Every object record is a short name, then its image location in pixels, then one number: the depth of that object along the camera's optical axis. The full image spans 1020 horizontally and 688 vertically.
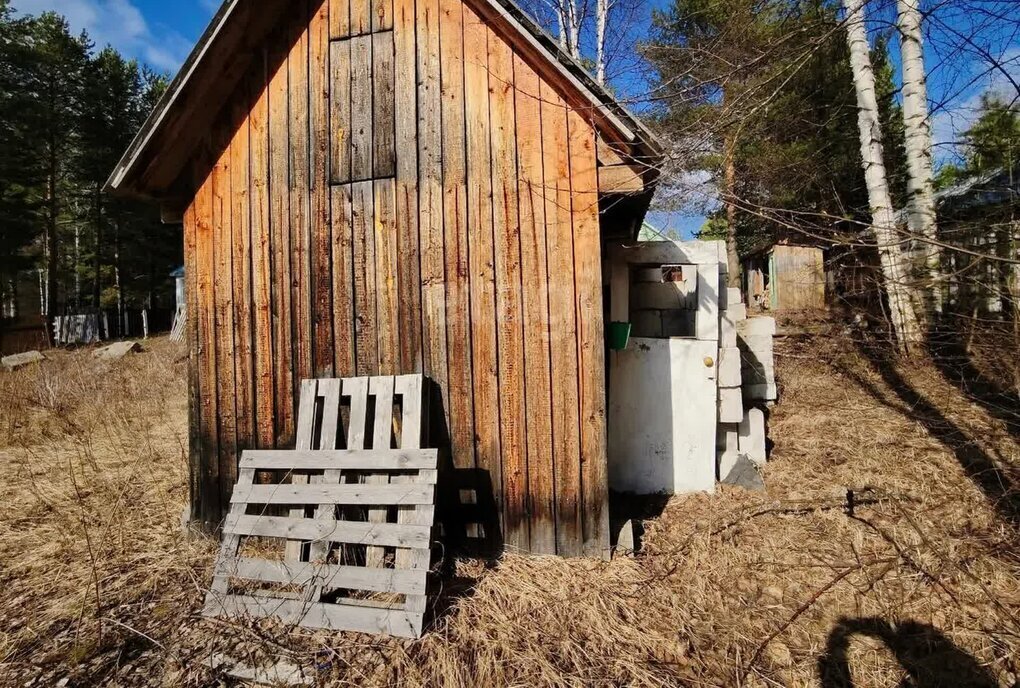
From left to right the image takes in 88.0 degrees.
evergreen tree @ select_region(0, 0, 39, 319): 20.92
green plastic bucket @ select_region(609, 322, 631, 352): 5.25
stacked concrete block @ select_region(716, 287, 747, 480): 5.52
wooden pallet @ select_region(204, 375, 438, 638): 3.42
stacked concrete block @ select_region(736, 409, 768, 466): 5.80
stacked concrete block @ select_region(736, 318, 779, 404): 6.55
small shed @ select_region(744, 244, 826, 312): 14.43
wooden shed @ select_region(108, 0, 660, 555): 4.10
